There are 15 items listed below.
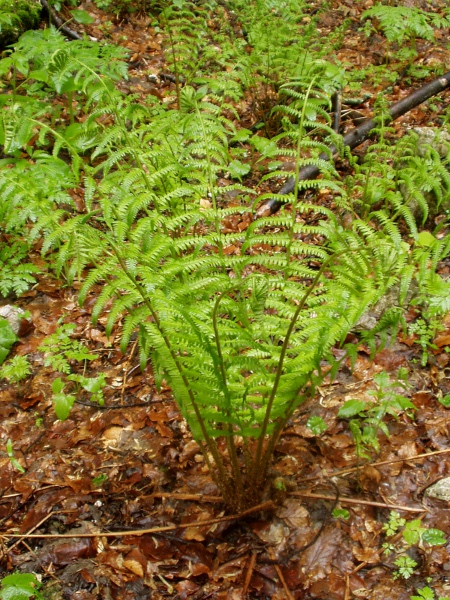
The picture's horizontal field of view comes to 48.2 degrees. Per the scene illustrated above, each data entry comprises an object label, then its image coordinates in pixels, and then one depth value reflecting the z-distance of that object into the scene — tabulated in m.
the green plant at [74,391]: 2.63
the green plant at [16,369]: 2.95
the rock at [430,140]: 3.54
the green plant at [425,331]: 2.76
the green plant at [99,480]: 2.48
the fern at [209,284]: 1.75
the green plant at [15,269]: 3.35
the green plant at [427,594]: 1.80
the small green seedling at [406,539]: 1.91
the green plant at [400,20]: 4.28
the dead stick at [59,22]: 5.38
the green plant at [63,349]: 2.87
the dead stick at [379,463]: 2.30
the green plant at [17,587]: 1.86
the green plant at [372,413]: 2.17
